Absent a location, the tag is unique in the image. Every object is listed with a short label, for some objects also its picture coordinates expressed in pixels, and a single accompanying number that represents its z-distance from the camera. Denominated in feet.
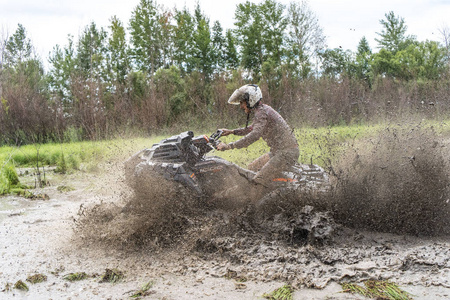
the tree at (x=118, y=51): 119.14
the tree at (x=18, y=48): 112.66
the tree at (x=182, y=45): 123.24
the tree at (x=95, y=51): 117.19
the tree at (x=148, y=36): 120.47
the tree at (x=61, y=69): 116.16
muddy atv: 20.02
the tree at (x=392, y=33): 154.81
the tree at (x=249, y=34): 122.93
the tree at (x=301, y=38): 112.57
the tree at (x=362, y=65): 132.56
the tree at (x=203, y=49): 122.62
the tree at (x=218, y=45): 125.49
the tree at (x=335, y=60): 122.01
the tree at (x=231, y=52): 127.03
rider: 21.03
